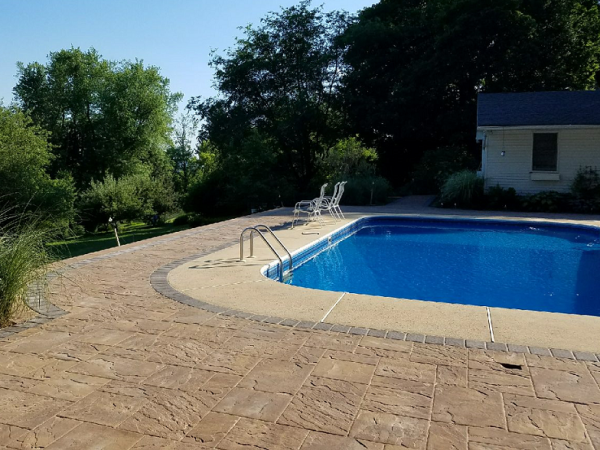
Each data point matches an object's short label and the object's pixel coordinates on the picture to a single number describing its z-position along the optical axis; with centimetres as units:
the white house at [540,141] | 1441
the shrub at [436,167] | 1838
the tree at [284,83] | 2269
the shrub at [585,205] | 1355
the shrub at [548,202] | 1399
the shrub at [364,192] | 1628
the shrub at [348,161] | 1884
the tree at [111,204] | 1841
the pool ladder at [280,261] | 676
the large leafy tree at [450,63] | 1955
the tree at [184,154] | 3609
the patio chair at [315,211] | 1132
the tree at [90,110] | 2809
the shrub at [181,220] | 2348
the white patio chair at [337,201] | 1207
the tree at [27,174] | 1822
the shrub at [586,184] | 1387
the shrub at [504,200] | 1470
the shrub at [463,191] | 1500
